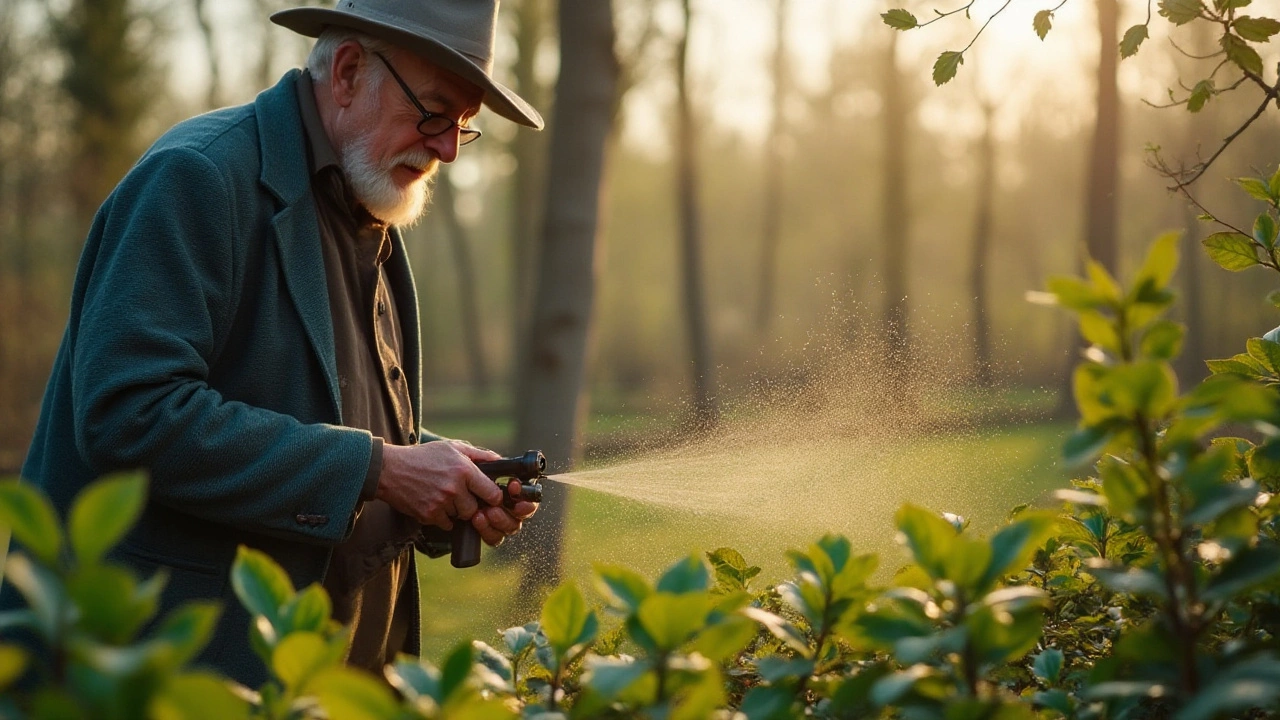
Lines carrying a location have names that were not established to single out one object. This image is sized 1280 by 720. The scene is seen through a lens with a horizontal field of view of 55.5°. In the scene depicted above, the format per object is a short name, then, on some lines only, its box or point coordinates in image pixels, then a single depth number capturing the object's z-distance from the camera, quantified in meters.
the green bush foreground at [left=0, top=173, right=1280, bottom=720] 1.00
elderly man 2.72
